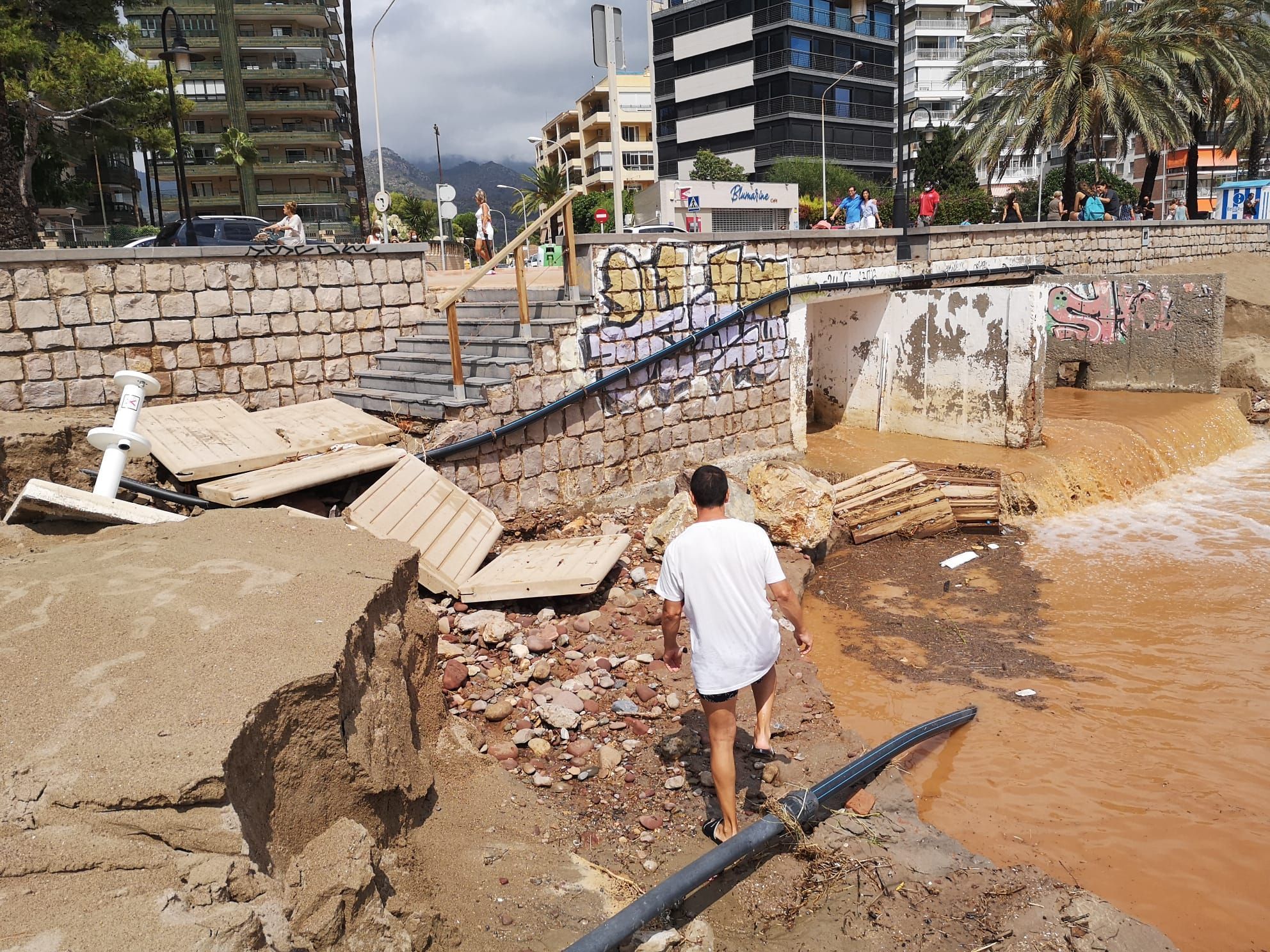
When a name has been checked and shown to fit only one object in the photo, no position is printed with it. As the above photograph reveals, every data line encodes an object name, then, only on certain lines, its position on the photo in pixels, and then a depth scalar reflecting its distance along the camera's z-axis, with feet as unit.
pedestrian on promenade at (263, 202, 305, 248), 34.43
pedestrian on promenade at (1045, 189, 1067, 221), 64.23
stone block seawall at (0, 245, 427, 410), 22.84
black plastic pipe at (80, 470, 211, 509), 19.53
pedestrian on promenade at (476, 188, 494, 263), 55.67
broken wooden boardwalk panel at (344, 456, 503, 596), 20.80
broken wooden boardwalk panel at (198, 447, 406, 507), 19.36
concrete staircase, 25.79
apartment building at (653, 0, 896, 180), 168.86
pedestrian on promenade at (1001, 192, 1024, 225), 57.57
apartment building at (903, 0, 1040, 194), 193.36
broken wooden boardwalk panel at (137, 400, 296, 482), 20.74
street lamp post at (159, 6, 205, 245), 43.52
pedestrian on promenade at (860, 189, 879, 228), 55.83
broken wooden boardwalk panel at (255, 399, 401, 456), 23.29
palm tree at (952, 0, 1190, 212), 61.16
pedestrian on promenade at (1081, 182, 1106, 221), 64.34
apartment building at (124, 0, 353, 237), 157.38
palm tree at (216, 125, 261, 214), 144.66
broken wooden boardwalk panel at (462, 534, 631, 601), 21.06
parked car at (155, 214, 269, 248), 44.96
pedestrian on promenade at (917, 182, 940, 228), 56.59
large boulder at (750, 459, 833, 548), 28.25
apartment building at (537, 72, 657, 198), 213.87
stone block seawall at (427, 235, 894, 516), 27.17
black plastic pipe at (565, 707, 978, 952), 10.11
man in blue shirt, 54.60
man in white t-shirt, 12.95
